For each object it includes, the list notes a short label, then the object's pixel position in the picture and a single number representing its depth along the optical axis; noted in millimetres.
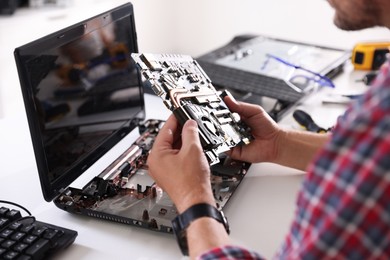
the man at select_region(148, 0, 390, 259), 467
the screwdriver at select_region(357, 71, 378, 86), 1561
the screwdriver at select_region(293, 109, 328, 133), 1236
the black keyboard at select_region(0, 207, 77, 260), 743
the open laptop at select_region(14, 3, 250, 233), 826
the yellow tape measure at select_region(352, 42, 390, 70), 1673
